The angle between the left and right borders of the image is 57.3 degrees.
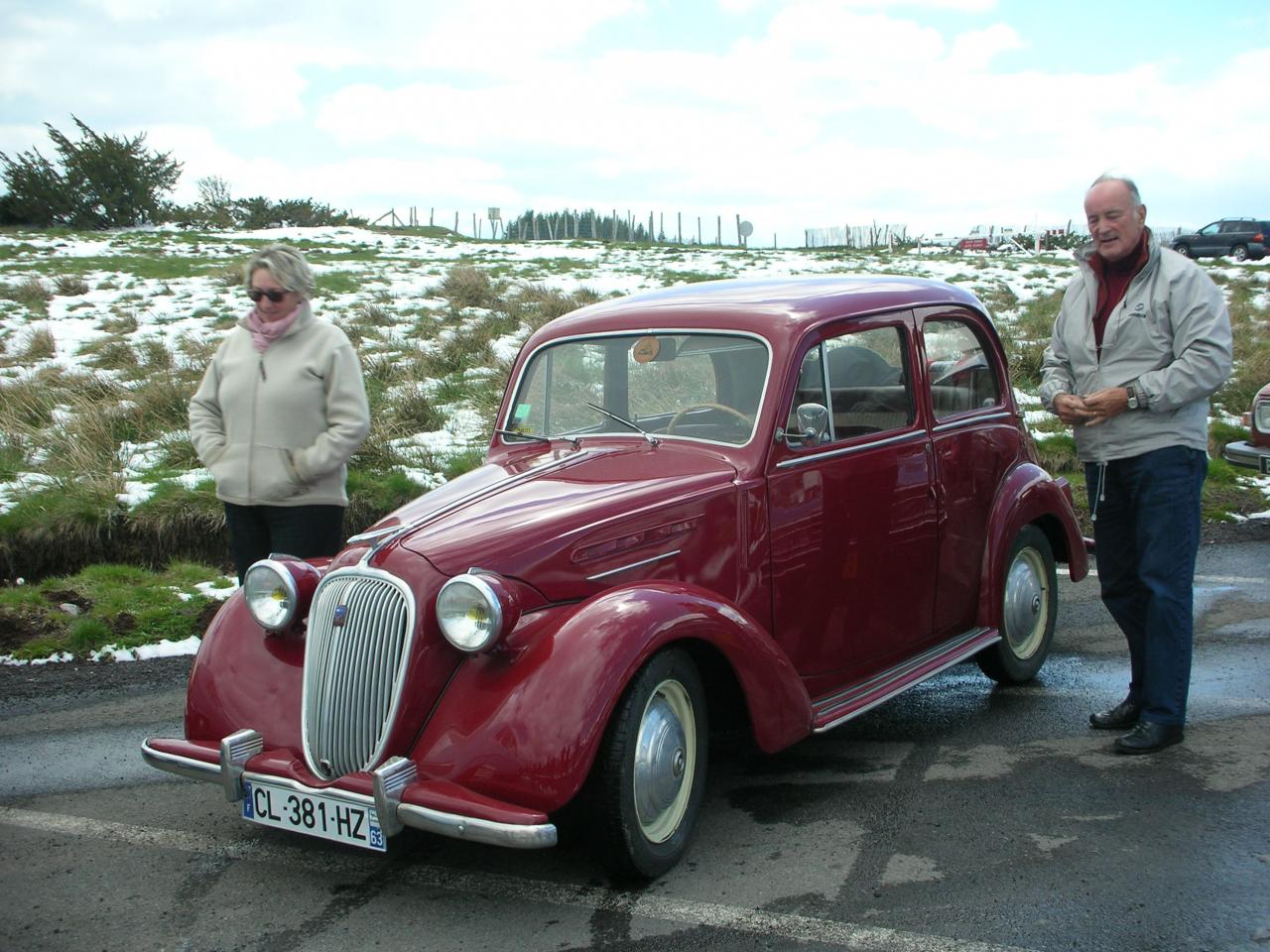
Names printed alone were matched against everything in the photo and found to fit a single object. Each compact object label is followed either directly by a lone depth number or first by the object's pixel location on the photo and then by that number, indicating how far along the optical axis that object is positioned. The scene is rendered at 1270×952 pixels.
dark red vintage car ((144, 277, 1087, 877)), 3.31
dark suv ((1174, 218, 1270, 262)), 37.06
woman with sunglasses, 4.80
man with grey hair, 4.31
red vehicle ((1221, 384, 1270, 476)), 8.80
